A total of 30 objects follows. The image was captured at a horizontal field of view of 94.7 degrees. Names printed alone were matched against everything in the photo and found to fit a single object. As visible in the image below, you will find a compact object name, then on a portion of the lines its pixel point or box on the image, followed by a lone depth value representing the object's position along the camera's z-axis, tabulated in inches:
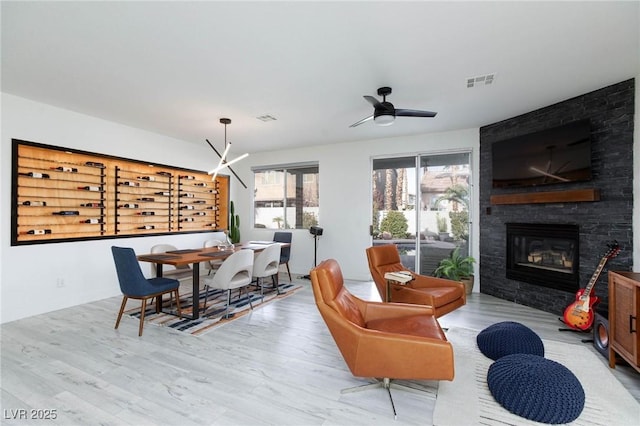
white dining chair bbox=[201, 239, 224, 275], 206.7
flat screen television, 140.3
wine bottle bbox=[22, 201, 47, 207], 149.8
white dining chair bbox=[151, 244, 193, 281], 171.9
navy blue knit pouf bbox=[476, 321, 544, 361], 99.7
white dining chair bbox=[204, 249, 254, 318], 142.6
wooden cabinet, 87.7
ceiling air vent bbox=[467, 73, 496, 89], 123.8
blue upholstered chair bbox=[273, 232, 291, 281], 224.7
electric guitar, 124.3
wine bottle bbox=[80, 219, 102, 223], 175.3
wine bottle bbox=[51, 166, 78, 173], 162.7
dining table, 137.9
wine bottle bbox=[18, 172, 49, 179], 151.2
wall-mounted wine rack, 151.7
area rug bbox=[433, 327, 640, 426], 74.4
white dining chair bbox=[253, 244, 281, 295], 169.8
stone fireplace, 129.0
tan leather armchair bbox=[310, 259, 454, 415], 72.4
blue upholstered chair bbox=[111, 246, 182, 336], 125.0
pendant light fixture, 179.0
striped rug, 136.8
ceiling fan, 128.8
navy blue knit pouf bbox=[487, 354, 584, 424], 71.1
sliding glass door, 207.9
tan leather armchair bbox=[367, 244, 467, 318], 120.9
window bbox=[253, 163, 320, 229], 261.6
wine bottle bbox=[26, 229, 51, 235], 151.8
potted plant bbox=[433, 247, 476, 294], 192.1
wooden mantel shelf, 136.8
